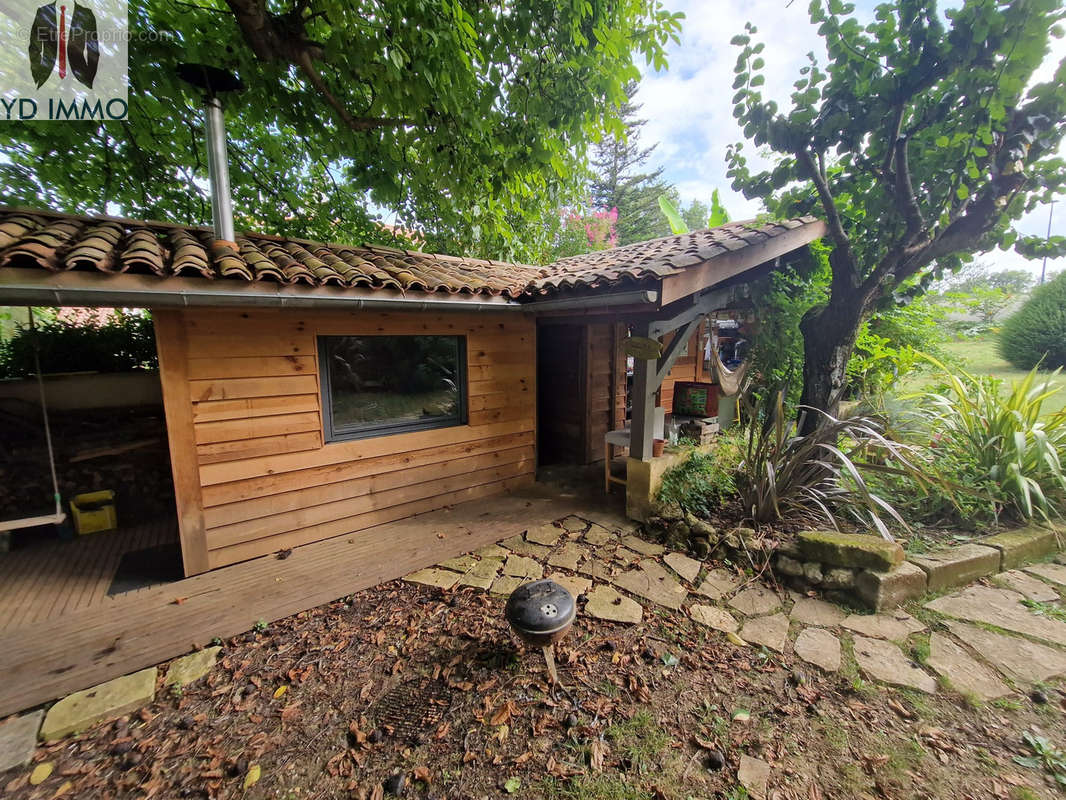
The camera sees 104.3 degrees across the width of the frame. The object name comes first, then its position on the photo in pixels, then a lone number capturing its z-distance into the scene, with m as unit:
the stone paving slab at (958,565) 2.79
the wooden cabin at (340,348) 2.80
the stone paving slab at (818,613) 2.63
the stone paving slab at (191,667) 2.33
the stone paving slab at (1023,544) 3.00
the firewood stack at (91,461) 4.09
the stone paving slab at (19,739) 1.87
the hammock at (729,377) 5.72
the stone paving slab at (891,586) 2.66
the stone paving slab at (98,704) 2.03
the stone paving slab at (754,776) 1.66
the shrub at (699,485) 3.90
